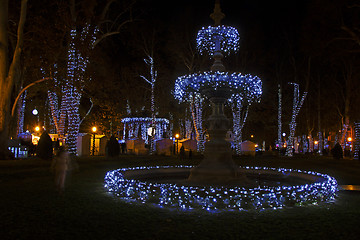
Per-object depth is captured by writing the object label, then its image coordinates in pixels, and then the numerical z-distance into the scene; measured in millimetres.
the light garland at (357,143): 32844
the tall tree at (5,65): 18047
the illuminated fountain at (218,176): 7548
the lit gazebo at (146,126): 38000
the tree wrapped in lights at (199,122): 34812
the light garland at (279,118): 38734
